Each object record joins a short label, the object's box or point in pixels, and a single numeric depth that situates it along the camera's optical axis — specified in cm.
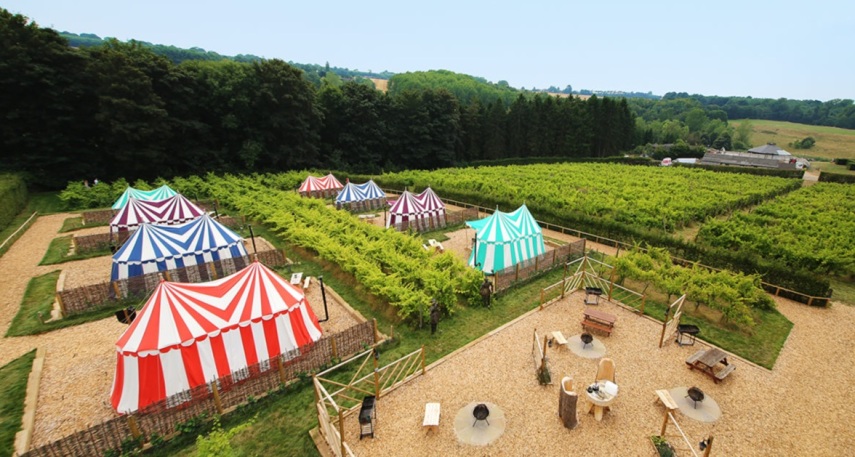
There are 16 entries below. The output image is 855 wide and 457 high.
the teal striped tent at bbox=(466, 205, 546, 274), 1600
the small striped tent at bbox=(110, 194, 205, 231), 2002
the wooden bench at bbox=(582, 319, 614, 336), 1147
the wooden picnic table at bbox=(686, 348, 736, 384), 965
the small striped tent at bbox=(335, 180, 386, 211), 2816
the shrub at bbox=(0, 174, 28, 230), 2242
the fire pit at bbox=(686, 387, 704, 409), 851
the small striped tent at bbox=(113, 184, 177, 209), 2355
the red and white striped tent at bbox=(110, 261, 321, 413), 854
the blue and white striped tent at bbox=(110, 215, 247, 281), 1455
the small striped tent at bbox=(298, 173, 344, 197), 3269
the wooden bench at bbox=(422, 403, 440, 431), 797
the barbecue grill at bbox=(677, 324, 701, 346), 1084
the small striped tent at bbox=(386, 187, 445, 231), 2275
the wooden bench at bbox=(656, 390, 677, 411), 820
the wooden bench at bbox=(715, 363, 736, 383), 953
